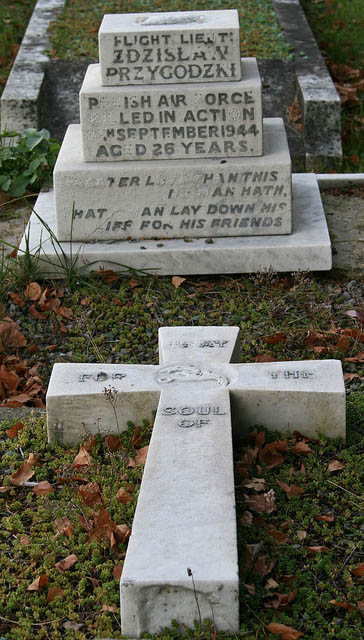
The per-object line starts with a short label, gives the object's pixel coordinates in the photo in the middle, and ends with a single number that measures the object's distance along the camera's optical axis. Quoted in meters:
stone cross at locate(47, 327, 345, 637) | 2.64
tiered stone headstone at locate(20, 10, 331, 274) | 5.06
